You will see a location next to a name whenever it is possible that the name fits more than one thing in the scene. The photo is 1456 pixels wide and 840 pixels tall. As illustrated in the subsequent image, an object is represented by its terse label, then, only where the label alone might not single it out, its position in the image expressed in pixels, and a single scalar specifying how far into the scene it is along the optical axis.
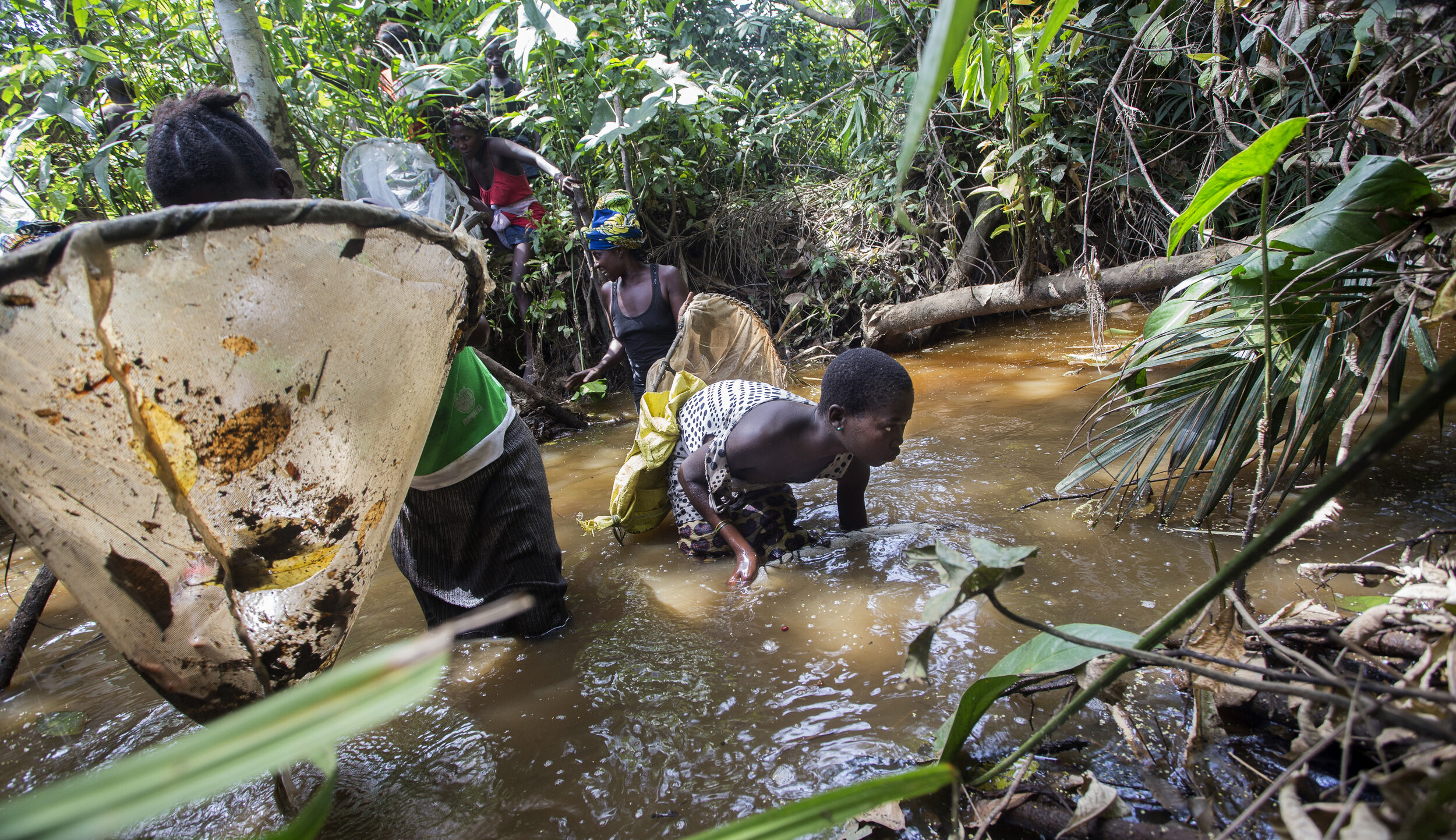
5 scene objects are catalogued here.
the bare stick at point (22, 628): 2.26
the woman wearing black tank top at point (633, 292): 4.02
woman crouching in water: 2.26
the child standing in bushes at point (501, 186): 5.19
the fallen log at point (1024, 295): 4.32
